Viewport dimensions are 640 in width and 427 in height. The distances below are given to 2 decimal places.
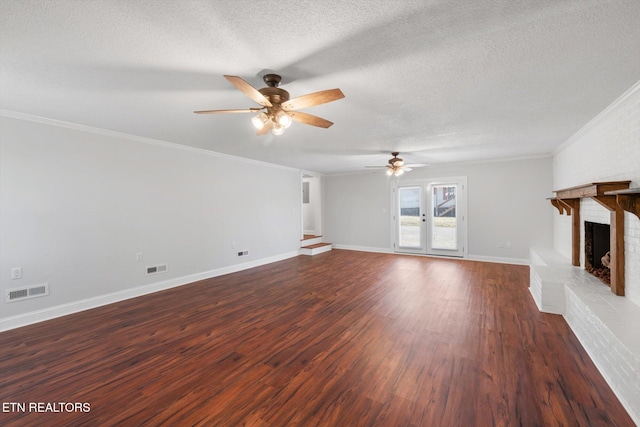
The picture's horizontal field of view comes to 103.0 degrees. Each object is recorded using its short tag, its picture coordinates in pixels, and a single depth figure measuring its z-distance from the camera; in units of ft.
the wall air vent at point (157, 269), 13.88
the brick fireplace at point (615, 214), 7.38
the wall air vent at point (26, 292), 9.75
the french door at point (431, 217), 21.70
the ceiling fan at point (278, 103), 6.37
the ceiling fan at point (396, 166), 17.09
